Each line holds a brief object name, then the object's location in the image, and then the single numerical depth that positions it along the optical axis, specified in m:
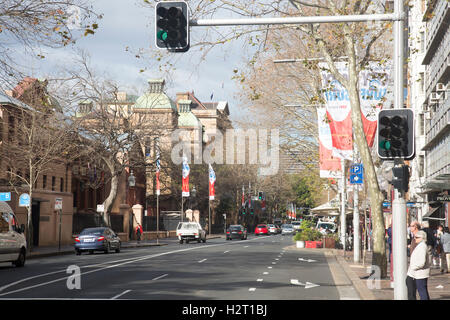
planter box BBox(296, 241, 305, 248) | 43.97
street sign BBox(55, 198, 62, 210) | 35.12
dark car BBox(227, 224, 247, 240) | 63.36
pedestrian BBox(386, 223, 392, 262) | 25.33
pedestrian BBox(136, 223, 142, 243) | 52.59
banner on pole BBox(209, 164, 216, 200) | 69.44
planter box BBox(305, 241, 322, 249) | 44.22
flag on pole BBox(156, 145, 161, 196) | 55.62
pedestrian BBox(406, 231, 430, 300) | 12.17
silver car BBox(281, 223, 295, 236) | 91.06
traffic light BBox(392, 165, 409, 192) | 12.23
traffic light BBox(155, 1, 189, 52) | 11.95
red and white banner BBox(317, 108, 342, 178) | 26.83
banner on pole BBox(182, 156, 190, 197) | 59.47
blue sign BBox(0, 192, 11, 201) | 31.00
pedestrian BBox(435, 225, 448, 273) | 23.05
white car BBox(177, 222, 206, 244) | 51.81
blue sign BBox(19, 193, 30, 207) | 32.91
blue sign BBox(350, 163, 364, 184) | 26.41
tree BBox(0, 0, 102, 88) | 16.86
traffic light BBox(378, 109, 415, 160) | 11.96
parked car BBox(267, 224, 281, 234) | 97.69
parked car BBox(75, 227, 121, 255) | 34.97
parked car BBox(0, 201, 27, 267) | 23.03
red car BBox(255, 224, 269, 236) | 88.69
